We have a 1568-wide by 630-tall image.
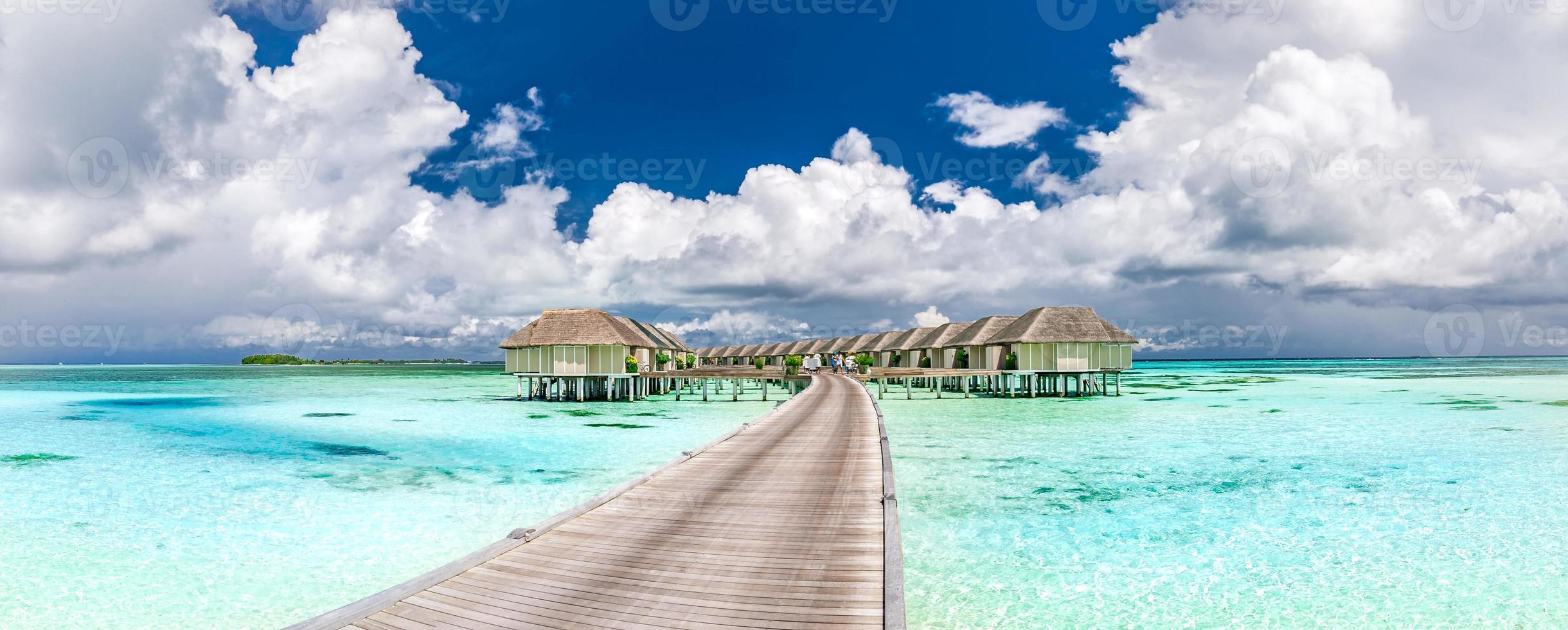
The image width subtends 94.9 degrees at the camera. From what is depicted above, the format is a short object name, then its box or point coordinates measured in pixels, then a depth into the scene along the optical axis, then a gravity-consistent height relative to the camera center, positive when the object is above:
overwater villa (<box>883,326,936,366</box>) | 52.62 -0.51
